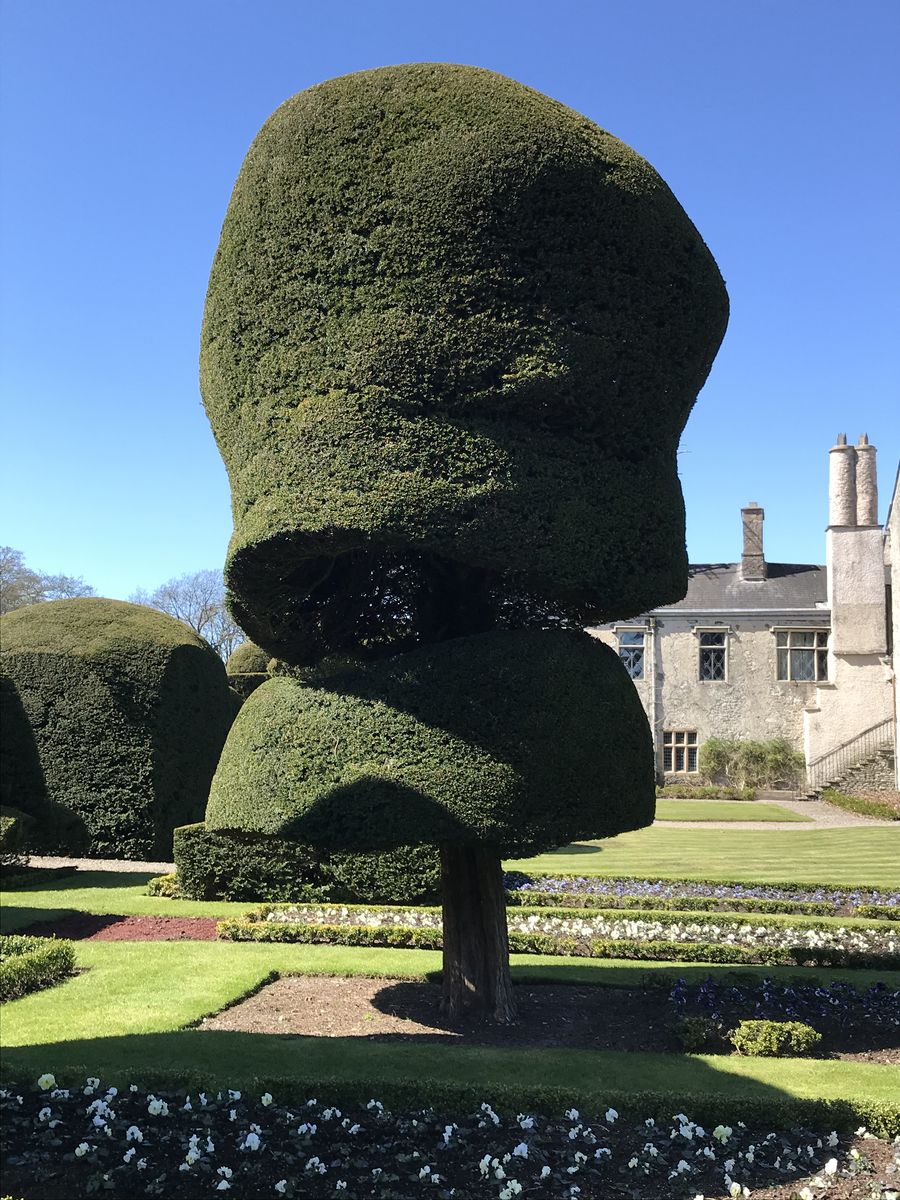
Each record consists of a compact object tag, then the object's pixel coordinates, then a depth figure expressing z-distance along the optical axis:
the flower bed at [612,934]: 10.79
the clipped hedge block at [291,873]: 13.24
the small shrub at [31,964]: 9.06
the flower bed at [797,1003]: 8.29
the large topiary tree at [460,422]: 6.75
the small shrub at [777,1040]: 7.50
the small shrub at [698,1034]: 7.56
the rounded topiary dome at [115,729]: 18.00
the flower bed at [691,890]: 13.71
